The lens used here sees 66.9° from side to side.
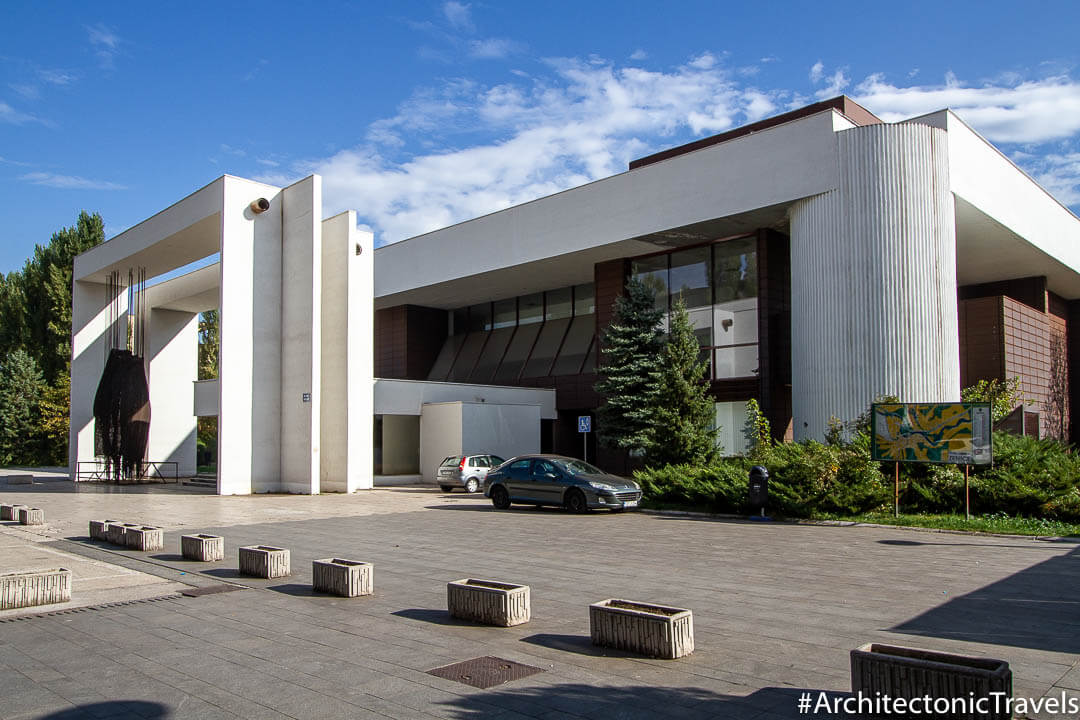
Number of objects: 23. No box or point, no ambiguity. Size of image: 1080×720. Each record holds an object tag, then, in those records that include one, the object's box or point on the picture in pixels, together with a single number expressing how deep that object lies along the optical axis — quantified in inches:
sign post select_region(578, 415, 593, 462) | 1011.3
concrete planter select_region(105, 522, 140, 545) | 545.8
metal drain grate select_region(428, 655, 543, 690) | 237.8
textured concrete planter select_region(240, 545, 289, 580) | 418.6
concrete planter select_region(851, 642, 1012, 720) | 185.8
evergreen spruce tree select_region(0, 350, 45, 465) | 2114.9
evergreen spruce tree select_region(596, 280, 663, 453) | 1038.4
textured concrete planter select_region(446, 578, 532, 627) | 307.7
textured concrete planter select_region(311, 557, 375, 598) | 367.2
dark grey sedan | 772.0
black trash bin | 714.2
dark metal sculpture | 1315.2
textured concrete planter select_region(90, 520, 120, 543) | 570.3
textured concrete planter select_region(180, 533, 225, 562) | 478.3
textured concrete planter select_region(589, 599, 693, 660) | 259.1
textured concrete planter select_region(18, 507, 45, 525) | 687.1
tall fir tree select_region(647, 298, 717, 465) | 975.0
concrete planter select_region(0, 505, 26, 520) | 711.1
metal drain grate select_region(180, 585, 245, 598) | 376.8
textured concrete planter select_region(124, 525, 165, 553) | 521.7
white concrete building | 939.3
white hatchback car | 1097.4
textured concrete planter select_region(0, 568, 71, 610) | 340.2
